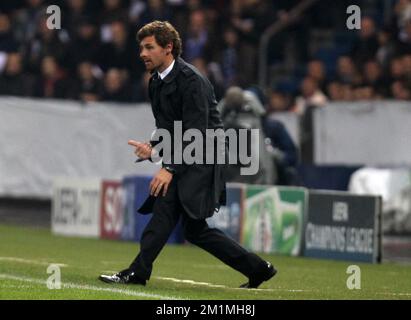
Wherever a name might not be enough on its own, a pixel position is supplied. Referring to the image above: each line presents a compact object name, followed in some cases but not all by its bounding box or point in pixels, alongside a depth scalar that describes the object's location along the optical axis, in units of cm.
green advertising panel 1763
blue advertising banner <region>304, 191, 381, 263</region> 1667
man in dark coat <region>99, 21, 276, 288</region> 1122
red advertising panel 2006
